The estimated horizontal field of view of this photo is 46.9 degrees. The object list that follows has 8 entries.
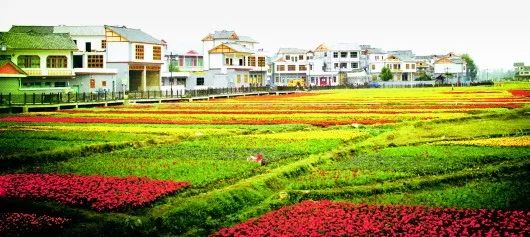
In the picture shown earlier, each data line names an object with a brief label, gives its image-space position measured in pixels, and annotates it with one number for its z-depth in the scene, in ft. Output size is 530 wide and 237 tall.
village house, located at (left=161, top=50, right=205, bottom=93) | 335.26
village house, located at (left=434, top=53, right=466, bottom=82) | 587.68
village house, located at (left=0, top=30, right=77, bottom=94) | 239.50
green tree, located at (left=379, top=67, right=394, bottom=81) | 527.40
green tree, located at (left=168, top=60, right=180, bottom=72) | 412.67
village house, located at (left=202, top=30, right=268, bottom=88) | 368.07
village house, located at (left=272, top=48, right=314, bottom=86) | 534.37
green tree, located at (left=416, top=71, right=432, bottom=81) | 549.01
